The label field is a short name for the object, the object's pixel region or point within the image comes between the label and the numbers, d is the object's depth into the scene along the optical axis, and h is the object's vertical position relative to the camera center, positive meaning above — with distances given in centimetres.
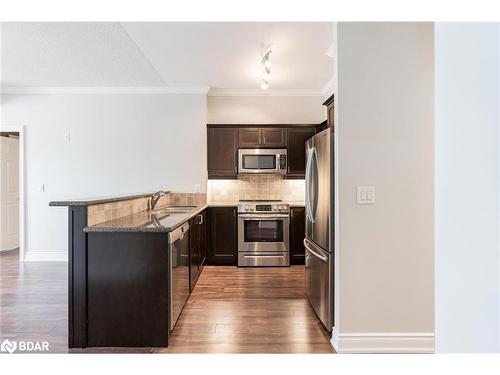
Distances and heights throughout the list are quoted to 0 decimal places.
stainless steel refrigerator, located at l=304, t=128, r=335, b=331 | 236 -33
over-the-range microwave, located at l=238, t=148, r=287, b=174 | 473 +40
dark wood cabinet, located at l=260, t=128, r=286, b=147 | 480 +79
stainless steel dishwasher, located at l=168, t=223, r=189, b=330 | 235 -73
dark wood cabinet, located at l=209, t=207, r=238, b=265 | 454 -76
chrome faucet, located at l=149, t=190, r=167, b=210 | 360 -18
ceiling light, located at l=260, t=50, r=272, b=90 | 348 +146
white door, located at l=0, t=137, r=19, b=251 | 544 -14
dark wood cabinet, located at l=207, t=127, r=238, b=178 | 480 +55
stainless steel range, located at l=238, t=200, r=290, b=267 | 448 -83
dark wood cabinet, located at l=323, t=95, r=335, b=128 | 277 +71
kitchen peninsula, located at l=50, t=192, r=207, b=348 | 219 -71
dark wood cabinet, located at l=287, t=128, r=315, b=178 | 481 +57
